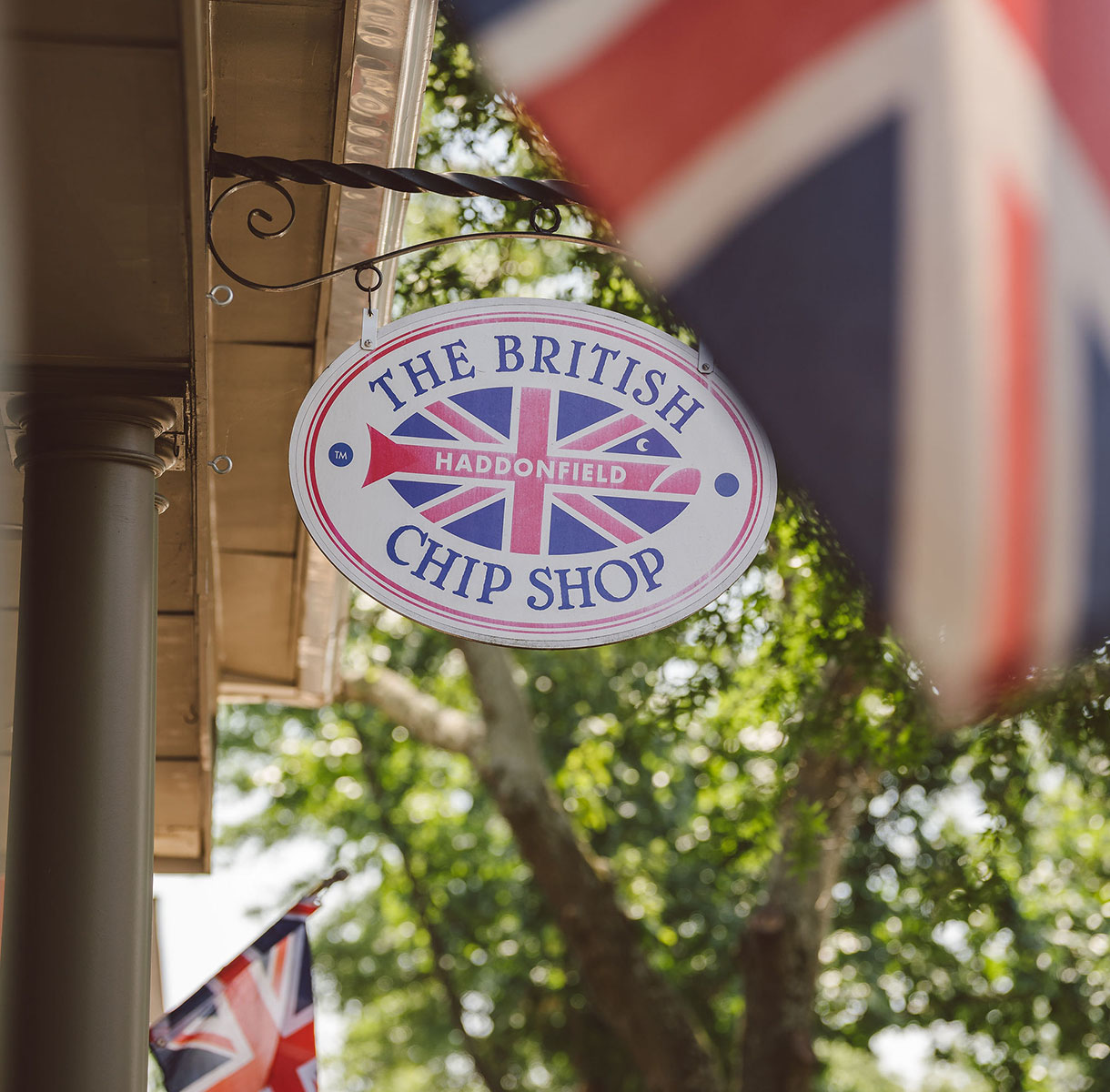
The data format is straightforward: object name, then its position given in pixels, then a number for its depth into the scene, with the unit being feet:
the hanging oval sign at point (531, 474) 21.86
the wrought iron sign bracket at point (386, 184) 22.62
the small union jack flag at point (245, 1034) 39.34
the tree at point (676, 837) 51.90
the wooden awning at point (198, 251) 15.11
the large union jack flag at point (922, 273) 7.35
